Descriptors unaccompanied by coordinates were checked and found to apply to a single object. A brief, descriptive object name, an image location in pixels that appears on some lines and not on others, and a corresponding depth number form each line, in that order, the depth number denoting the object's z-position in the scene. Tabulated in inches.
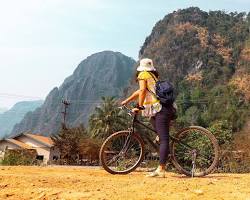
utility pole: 2488.1
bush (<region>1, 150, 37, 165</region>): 574.7
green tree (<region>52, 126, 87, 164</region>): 2111.2
